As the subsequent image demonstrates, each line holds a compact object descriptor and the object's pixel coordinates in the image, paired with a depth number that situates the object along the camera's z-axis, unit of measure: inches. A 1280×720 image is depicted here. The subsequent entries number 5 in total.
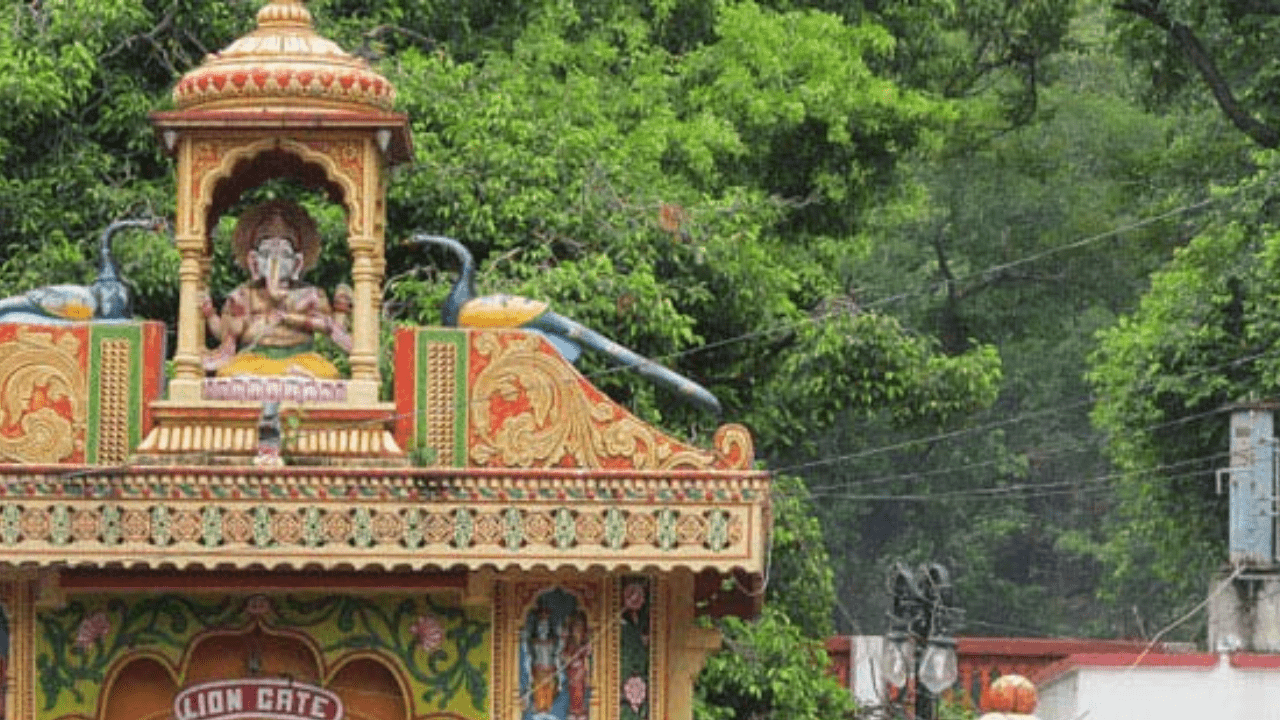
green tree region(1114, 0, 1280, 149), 1529.3
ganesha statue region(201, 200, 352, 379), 850.1
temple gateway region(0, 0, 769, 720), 812.0
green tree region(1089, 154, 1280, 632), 1450.5
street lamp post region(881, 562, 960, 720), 813.9
